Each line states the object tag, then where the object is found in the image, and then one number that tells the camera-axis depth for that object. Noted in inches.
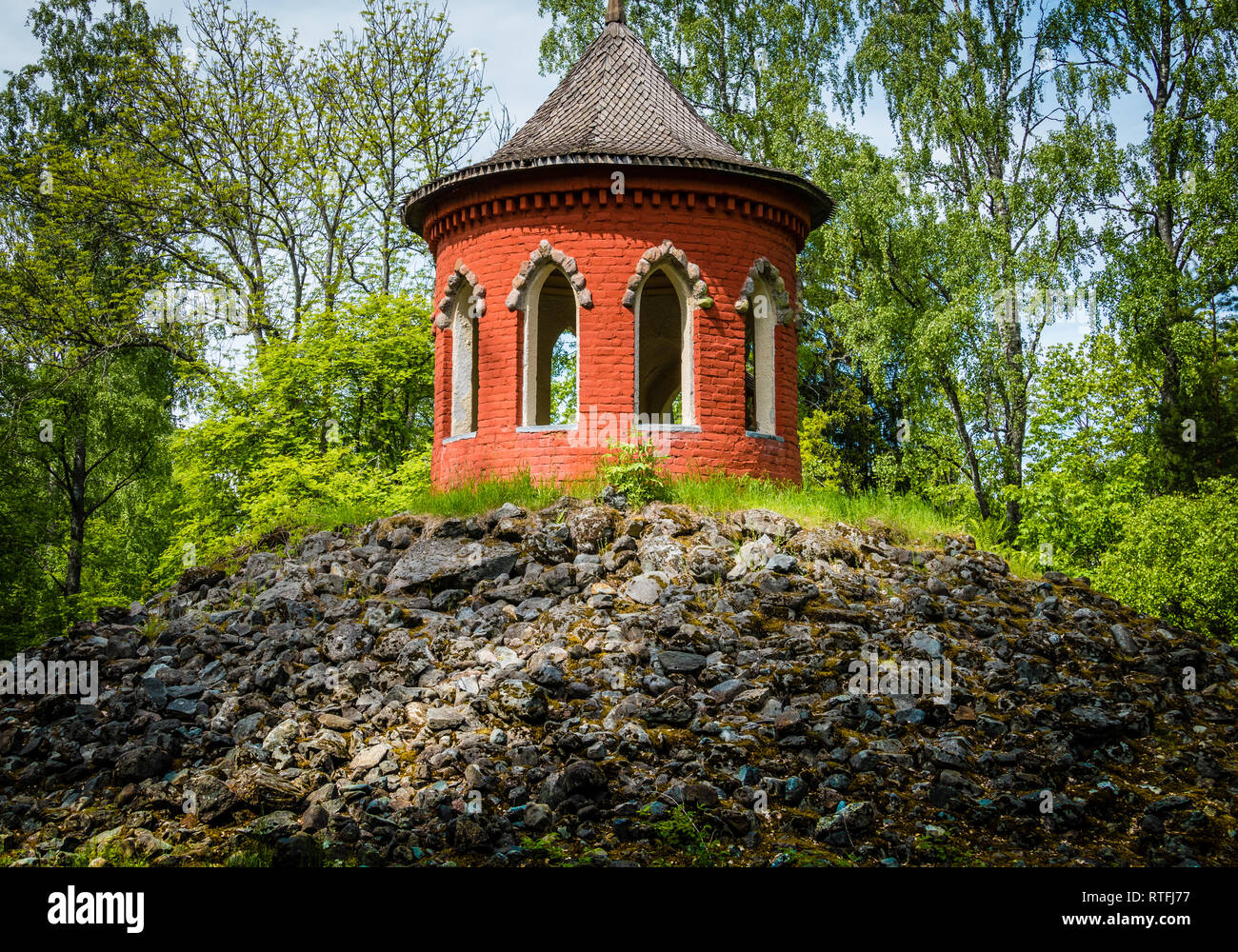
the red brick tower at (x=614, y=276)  622.5
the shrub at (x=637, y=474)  583.2
